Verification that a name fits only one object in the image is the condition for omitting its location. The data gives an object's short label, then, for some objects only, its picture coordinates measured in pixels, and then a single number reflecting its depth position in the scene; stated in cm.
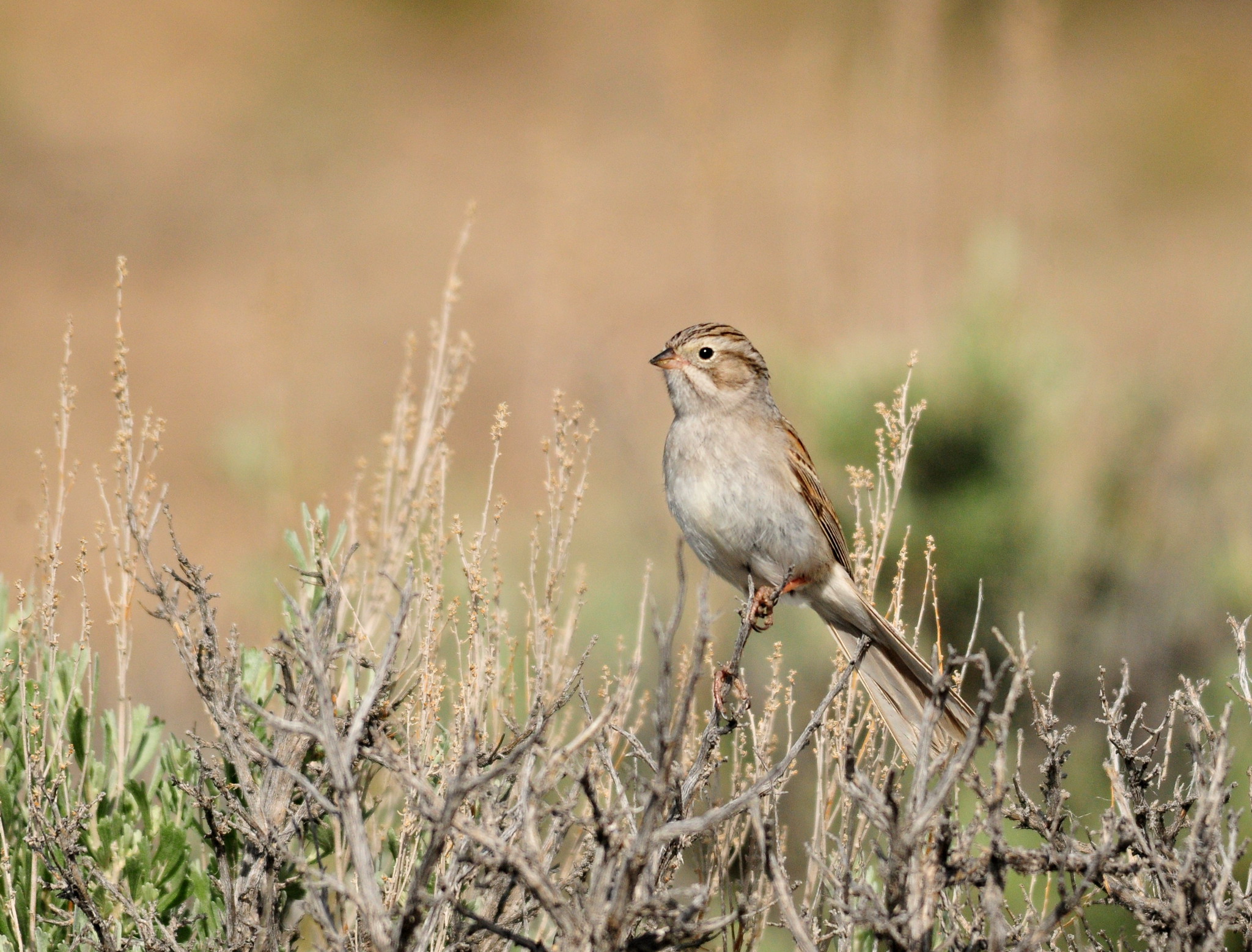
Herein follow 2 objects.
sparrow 816
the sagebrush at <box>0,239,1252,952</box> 460
